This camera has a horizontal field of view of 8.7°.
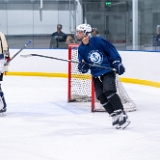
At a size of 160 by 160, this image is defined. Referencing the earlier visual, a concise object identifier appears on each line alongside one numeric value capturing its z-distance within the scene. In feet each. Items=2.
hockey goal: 43.59
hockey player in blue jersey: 30.79
